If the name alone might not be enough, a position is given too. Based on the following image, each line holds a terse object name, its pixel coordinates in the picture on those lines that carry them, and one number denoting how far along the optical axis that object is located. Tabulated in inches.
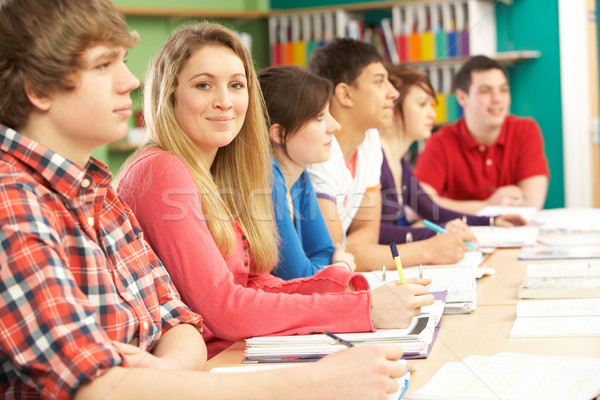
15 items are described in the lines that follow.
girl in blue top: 133.1
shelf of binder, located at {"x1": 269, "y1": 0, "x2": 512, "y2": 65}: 242.2
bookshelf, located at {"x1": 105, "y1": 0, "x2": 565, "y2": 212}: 239.5
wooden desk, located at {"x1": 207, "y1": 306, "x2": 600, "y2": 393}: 99.8
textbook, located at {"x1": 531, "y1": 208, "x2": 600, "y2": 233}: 152.9
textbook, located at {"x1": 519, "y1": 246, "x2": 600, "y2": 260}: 135.1
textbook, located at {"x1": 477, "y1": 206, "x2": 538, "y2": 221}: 163.2
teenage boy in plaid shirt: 76.2
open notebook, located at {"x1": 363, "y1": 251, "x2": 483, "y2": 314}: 117.7
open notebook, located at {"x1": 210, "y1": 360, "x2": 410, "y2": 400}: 85.9
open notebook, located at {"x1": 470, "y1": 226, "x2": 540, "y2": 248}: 144.6
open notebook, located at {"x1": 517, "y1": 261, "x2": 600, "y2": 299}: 120.2
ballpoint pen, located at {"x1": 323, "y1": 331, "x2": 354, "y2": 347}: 89.5
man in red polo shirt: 184.4
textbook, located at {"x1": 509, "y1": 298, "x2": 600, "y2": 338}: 110.7
